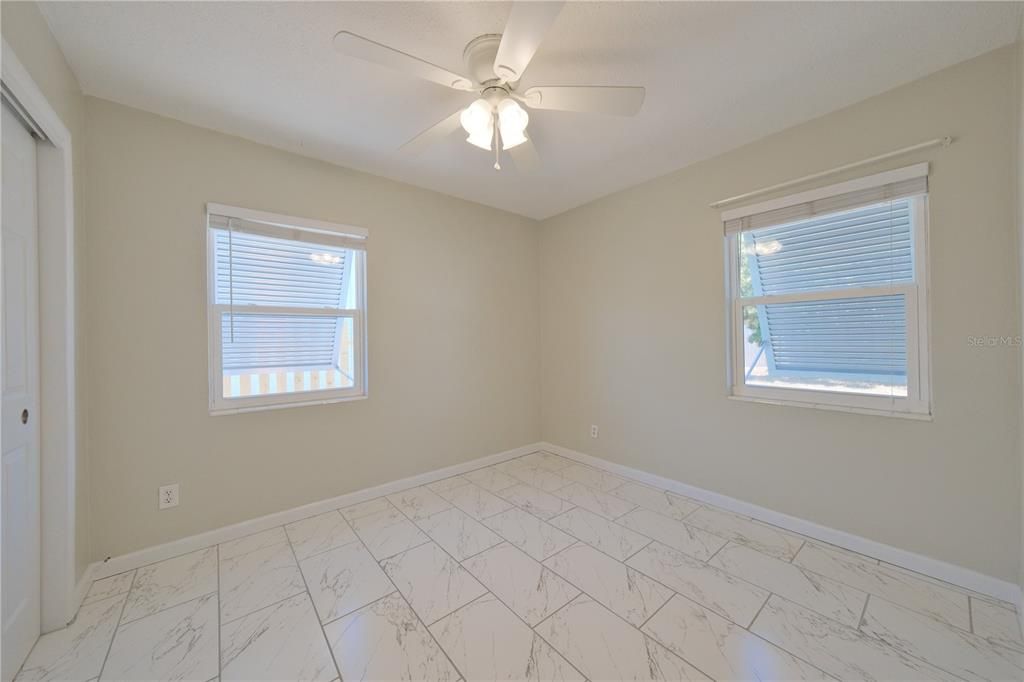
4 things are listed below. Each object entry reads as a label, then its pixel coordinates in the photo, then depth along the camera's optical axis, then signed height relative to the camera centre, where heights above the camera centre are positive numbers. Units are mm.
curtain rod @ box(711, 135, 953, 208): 1905 +958
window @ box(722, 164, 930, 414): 2035 +250
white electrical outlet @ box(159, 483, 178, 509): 2150 -872
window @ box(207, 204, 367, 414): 2348 +200
